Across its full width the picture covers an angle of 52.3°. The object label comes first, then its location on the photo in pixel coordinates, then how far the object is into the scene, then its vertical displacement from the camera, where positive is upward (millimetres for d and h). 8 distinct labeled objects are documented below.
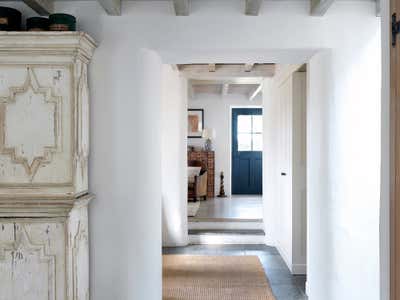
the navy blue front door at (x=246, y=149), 9609 +70
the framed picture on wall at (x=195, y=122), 9492 +704
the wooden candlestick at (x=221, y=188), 9336 -830
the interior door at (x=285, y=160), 4309 -94
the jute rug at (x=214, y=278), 3617 -1258
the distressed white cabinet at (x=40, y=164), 2260 -63
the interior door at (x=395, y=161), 1344 -33
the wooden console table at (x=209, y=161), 9273 -216
